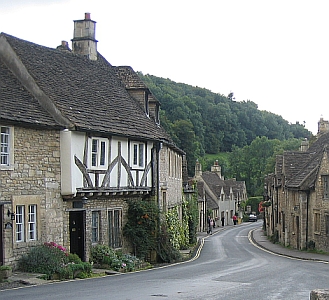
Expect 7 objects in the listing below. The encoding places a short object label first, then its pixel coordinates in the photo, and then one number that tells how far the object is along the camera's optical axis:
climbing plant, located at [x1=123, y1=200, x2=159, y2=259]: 27.75
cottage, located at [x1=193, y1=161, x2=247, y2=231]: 75.25
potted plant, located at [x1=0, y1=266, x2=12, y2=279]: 18.62
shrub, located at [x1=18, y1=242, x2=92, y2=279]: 20.23
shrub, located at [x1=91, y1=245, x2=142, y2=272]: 24.37
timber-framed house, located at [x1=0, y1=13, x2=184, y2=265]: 20.88
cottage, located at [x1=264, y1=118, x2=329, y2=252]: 37.56
